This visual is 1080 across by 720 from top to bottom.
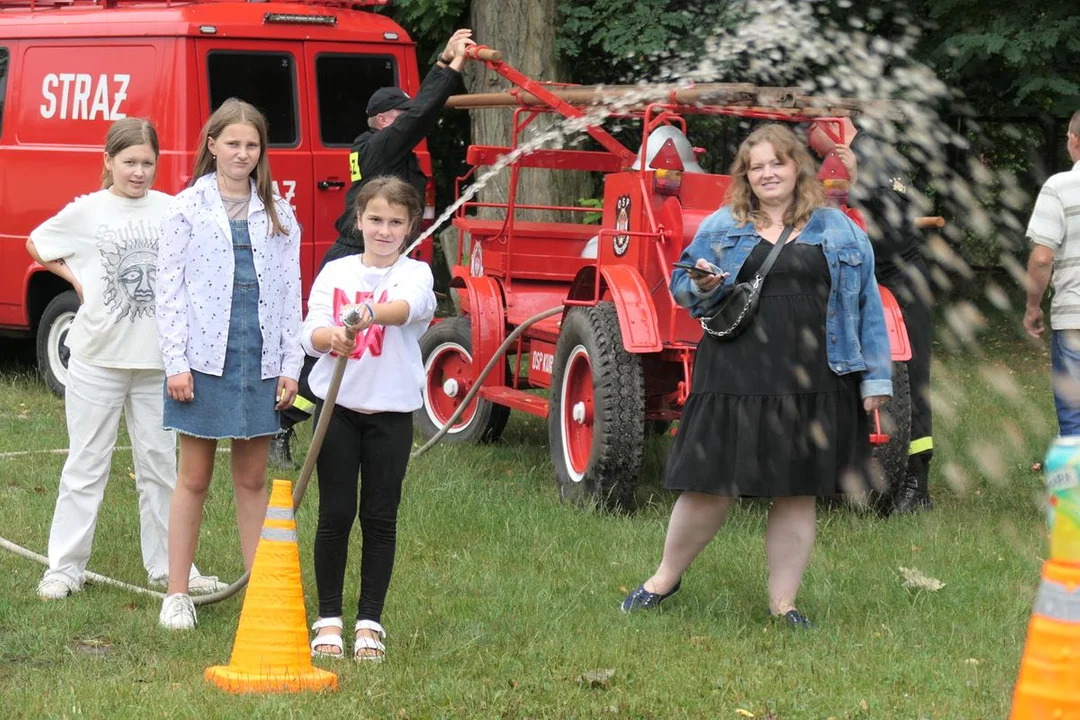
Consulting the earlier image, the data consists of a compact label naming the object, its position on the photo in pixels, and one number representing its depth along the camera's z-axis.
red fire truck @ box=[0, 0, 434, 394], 11.23
